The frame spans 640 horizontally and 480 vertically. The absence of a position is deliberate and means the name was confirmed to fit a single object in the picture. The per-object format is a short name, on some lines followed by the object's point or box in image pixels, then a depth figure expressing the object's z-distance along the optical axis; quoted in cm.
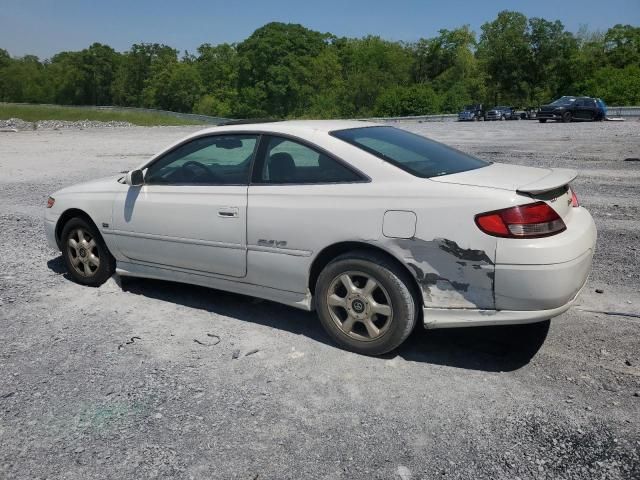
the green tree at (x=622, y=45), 6462
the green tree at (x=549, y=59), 6788
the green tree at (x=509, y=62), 6962
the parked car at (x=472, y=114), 5000
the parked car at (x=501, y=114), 4875
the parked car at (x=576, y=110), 3531
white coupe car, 340
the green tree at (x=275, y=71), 8750
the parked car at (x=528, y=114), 4769
